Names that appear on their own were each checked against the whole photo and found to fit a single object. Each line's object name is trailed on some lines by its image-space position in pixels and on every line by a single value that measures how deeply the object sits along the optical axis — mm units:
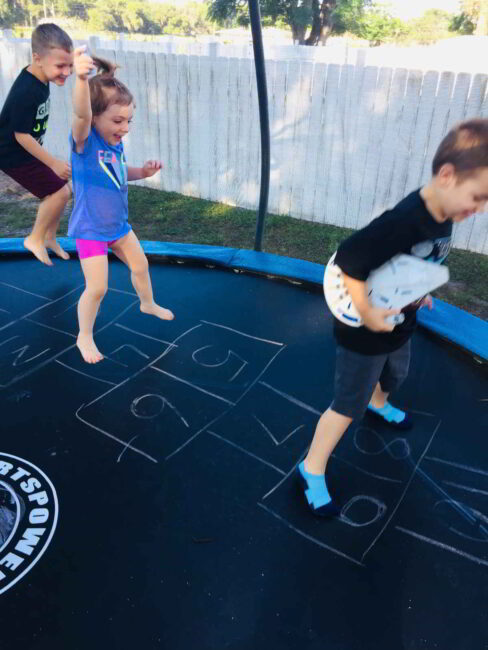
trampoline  1084
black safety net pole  2326
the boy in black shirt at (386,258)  1015
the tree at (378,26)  26094
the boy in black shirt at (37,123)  2018
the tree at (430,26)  43141
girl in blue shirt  1624
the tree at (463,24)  28972
